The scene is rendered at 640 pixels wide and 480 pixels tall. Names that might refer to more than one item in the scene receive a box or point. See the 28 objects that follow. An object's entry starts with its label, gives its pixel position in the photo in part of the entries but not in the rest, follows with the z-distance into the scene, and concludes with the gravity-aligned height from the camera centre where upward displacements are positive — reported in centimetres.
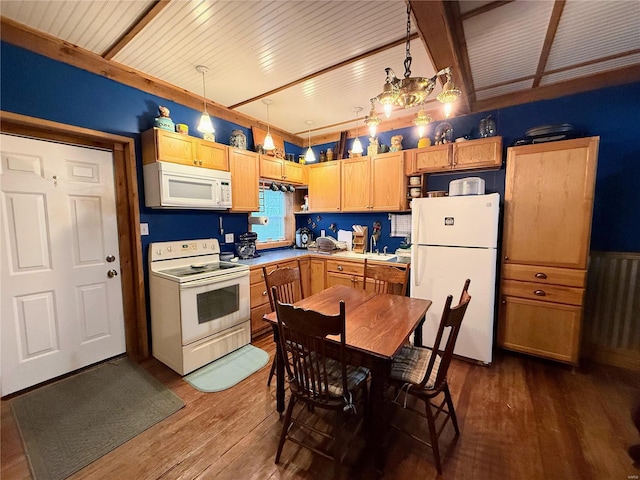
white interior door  200 -36
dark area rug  155 -138
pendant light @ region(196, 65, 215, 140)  229 +89
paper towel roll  346 -2
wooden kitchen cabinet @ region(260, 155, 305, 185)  343 +67
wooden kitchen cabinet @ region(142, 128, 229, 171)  242 +68
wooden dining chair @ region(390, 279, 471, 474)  134 -92
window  393 +0
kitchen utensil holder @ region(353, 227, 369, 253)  379 -32
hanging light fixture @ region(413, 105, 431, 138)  181 +69
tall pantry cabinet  223 -23
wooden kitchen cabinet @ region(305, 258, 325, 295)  362 -77
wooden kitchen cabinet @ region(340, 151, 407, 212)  330 +47
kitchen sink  335 -49
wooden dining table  138 -65
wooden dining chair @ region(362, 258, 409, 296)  227 -50
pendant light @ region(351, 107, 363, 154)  284 +78
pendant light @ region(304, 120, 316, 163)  333 +79
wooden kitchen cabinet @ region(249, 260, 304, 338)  297 -93
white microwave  243 +32
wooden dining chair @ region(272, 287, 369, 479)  126 -86
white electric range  229 -82
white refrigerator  239 -38
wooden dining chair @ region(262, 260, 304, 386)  215 -53
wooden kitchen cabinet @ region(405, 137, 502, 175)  272 +69
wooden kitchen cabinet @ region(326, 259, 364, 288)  332 -70
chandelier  141 +71
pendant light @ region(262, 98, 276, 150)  289 +85
